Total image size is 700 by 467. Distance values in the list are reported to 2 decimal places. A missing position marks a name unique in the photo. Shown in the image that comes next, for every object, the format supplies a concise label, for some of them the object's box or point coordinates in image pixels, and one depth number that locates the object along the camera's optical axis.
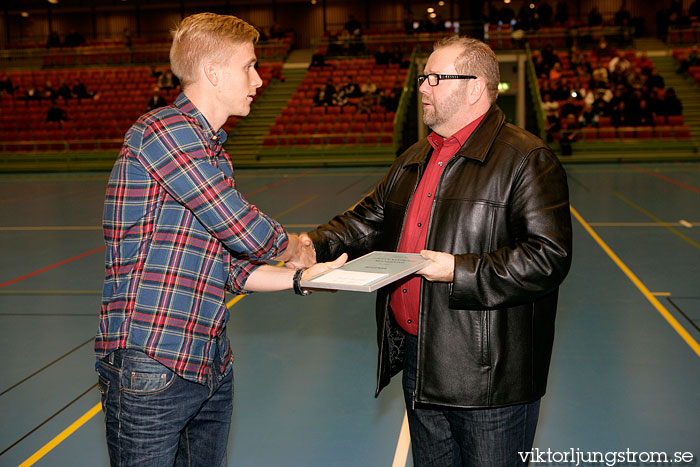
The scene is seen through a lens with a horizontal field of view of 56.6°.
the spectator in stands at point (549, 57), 24.98
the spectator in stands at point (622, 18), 29.39
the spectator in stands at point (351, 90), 24.03
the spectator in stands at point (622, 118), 21.25
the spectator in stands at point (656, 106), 21.69
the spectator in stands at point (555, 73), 24.23
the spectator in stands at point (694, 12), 28.22
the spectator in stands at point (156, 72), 27.30
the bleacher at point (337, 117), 21.98
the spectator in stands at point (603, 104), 21.80
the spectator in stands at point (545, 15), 29.19
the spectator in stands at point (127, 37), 32.59
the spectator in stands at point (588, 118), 21.48
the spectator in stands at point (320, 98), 24.18
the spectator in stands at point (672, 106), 21.55
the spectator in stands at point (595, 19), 29.55
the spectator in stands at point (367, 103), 23.19
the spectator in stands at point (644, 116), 21.14
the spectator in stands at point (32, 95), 26.86
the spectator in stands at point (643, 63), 23.77
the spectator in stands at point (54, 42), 32.72
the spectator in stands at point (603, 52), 25.97
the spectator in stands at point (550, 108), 21.71
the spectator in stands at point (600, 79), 22.94
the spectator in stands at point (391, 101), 23.16
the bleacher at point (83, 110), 23.56
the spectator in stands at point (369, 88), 23.84
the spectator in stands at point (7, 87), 27.67
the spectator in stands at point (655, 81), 23.09
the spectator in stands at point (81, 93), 26.89
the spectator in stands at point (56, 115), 25.05
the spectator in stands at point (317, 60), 27.86
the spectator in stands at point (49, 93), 26.89
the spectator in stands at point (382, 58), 26.97
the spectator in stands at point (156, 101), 23.39
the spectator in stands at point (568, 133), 20.48
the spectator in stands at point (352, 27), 30.09
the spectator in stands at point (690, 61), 25.45
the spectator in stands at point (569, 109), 21.61
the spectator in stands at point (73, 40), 32.72
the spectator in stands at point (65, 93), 26.94
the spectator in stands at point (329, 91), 24.08
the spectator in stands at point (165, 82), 26.36
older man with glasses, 2.20
